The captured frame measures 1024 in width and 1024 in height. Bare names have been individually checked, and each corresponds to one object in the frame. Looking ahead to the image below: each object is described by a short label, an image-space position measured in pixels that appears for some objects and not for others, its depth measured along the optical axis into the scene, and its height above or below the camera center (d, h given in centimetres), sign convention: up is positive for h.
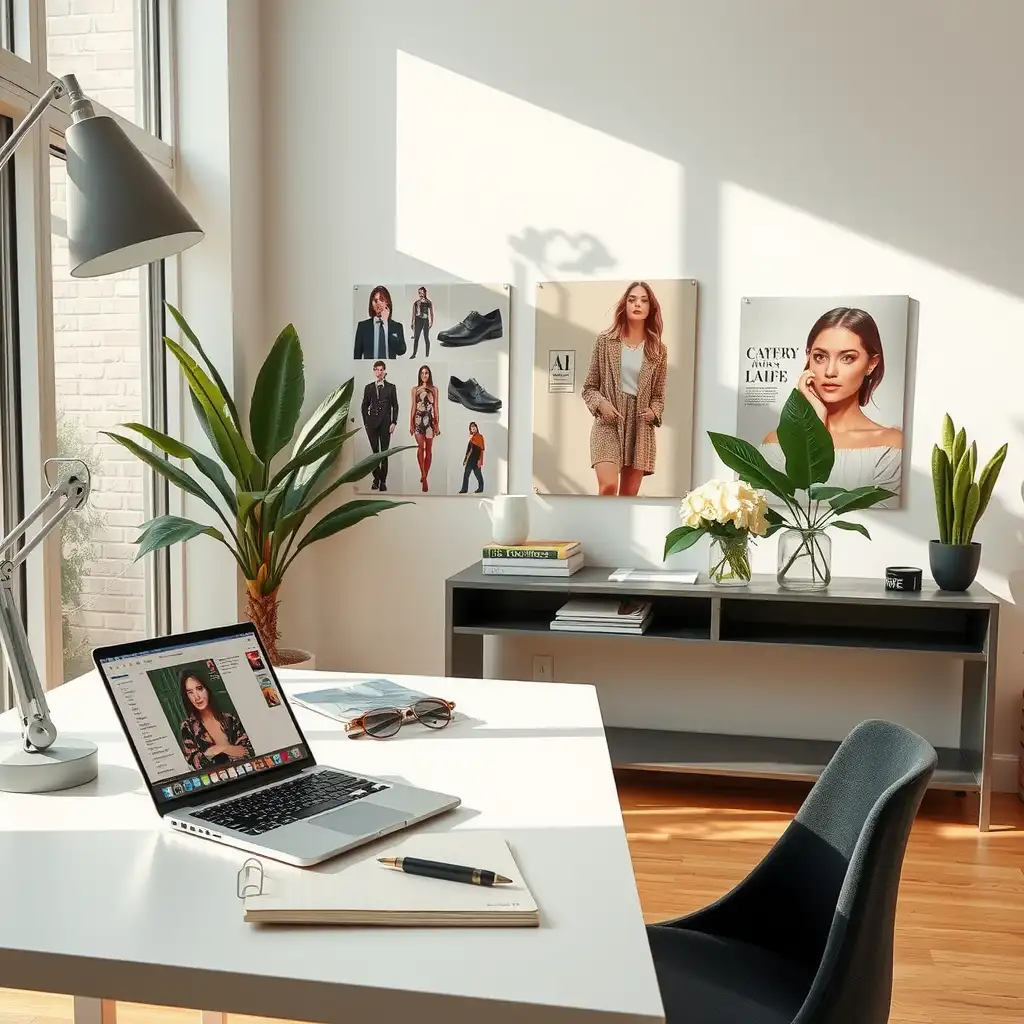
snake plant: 343 -16
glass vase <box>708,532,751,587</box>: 353 -43
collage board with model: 401 +17
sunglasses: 174 -49
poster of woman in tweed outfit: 388 +16
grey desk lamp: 148 +27
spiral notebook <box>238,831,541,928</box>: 108 -50
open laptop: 130 -46
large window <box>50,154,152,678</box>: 321 -4
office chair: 129 -68
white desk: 97 -51
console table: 339 -69
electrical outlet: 405 -91
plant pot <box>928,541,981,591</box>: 346 -42
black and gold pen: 116 -49
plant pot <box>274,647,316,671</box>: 383 -85
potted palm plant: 362 -14
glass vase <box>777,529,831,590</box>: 354 -43
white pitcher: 380 -33
